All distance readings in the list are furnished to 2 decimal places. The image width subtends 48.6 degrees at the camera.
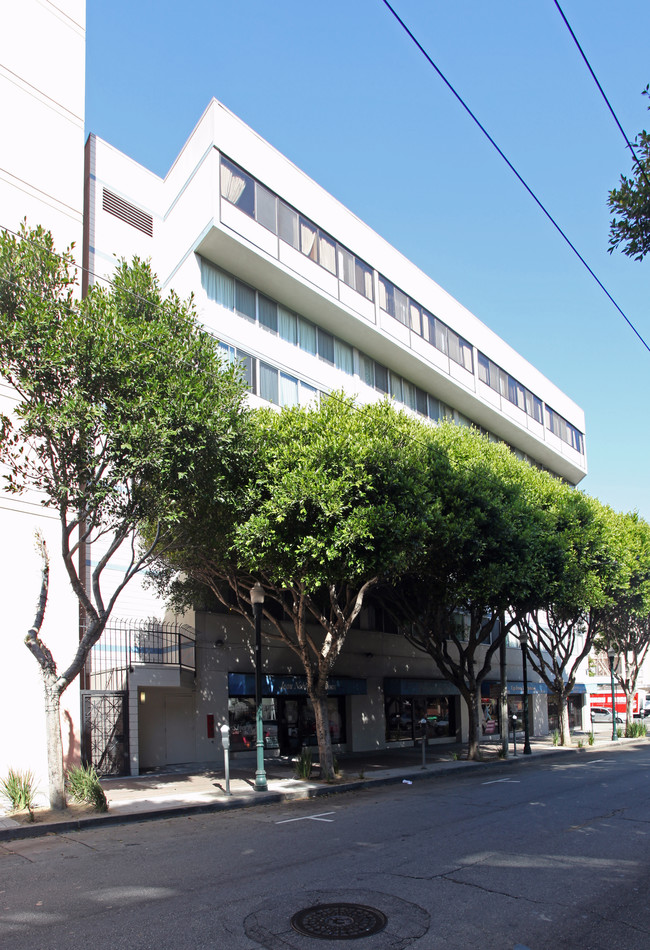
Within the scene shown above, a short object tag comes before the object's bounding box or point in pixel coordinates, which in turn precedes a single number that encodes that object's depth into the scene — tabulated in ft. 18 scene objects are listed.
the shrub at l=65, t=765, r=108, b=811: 43.52
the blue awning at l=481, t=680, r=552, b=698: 125.18
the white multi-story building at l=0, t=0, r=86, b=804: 52.08
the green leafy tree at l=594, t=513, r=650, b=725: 96.89
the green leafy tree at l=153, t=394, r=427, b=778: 50.67
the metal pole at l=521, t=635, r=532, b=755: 90.17
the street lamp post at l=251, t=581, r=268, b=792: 53.93
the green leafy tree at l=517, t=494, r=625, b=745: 78.64
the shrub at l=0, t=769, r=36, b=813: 42.29
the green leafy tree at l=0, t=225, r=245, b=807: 40.60
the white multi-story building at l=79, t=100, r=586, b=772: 71.97
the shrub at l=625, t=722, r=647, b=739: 128.98
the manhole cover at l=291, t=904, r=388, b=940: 20.43
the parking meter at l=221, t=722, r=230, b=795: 50.35
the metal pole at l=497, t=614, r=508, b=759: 86.79
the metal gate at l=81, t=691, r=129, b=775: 59.88
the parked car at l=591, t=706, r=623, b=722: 194.99
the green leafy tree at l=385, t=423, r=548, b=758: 62.39
